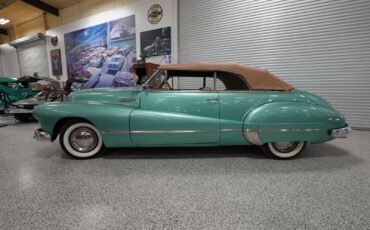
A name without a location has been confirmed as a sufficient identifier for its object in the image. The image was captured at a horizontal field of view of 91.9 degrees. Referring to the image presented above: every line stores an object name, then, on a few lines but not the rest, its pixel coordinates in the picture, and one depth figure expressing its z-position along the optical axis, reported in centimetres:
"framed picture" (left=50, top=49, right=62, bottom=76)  872
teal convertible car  211
